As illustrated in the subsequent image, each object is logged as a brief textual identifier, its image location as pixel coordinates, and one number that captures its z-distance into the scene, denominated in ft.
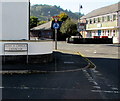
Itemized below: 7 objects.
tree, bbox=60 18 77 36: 152.56
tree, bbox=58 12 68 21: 230.48
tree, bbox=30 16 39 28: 255.29
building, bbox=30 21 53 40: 182.97
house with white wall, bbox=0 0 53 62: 43.65
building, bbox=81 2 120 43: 135.74
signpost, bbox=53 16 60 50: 63.67
